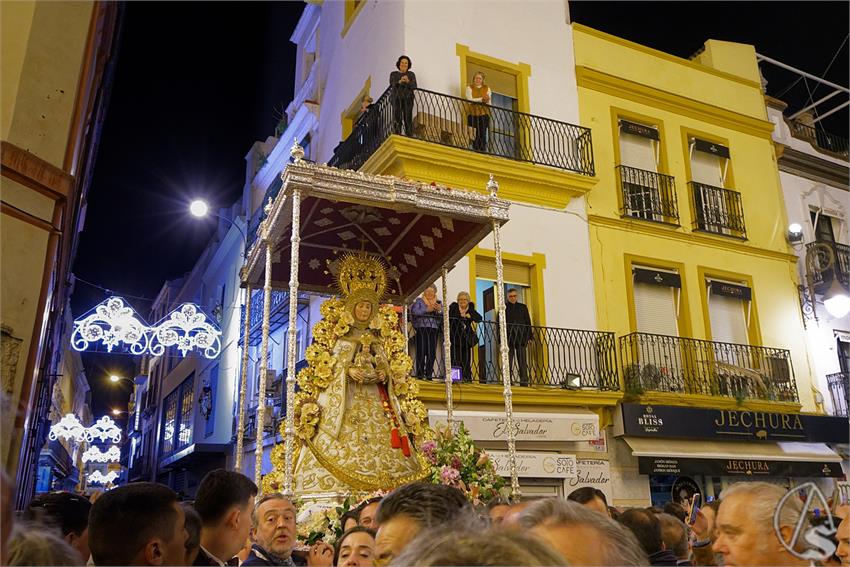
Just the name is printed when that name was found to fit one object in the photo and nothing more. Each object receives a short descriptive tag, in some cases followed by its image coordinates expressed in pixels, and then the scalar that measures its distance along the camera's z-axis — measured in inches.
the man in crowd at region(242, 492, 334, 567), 147.0
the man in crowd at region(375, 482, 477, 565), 94.9
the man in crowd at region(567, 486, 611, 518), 164.4
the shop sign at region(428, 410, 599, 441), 401.1
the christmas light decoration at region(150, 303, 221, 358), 478.9
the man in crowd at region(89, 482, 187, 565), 91.3
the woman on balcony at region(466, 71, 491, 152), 459.5
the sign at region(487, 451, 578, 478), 409.4
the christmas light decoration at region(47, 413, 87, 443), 690.8
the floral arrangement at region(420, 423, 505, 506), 243.8
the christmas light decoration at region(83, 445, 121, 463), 971.3
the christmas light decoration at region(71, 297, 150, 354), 436.5
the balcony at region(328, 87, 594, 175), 441.4
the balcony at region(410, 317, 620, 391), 424.8
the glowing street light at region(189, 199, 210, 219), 533.0
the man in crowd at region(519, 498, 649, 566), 68.1
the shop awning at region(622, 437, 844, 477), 449.1
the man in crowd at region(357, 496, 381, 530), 165.5
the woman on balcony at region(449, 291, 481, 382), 400.8
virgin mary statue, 247.1
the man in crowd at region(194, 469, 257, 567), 131.0
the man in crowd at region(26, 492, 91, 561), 139.1
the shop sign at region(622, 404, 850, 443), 451.2
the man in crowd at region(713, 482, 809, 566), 87.7
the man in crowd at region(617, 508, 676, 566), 144.0
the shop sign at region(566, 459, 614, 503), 434.0
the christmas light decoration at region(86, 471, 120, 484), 1150.2
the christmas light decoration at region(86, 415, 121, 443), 805.9
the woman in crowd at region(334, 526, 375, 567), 123.2
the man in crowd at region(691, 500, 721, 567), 175.7
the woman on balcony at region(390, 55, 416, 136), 427.5
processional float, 250.4
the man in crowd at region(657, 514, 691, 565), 167.0
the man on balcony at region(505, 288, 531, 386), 434.0
